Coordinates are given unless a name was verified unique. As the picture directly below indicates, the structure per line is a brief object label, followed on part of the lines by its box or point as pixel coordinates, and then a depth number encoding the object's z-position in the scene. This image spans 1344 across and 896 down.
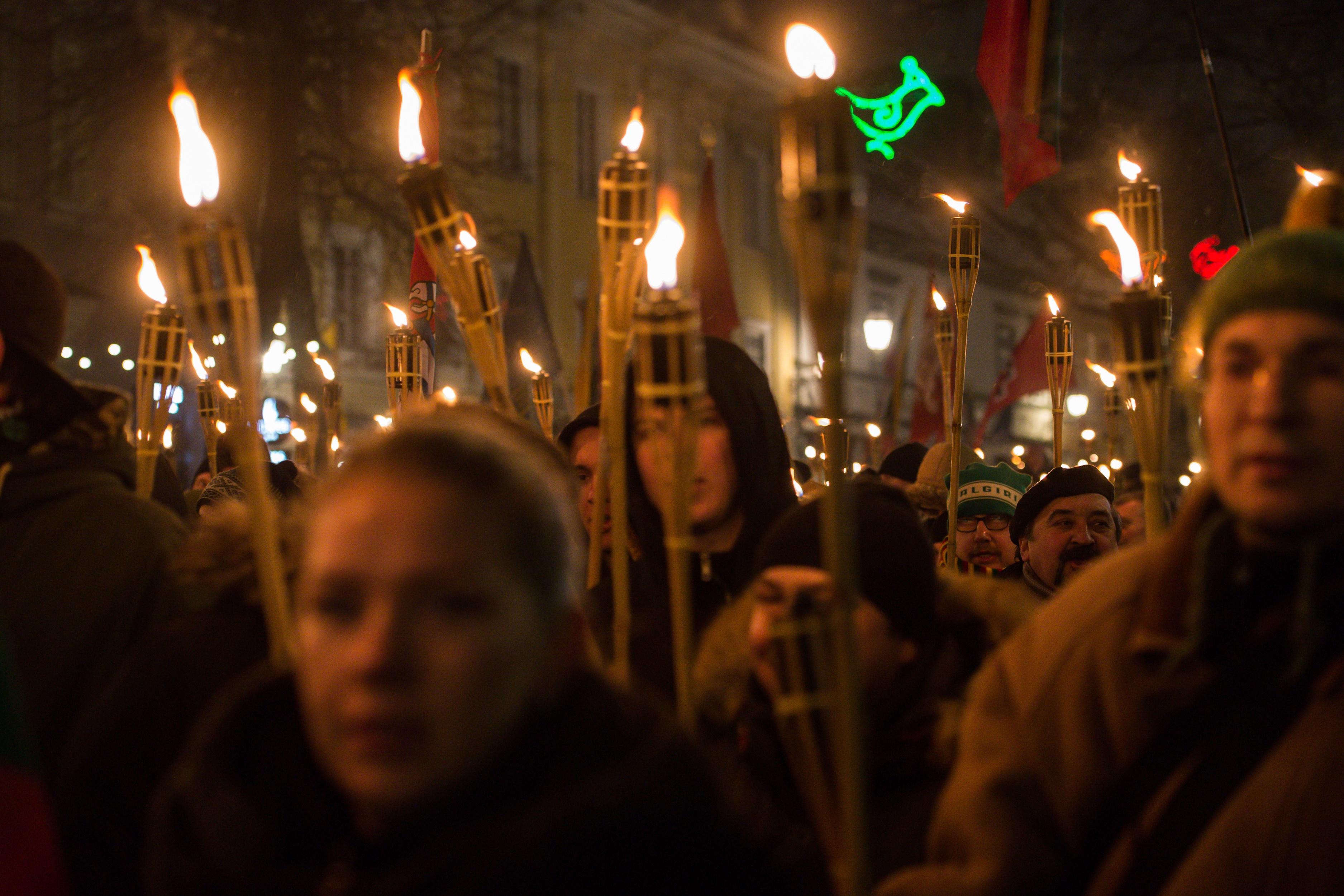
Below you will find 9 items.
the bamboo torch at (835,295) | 1.59
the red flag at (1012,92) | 5.14
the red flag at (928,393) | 10.98
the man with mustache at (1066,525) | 4.52
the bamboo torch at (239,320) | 1.85
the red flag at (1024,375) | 8.88
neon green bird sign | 5.77
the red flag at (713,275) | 6.68
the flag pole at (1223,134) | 4.21
